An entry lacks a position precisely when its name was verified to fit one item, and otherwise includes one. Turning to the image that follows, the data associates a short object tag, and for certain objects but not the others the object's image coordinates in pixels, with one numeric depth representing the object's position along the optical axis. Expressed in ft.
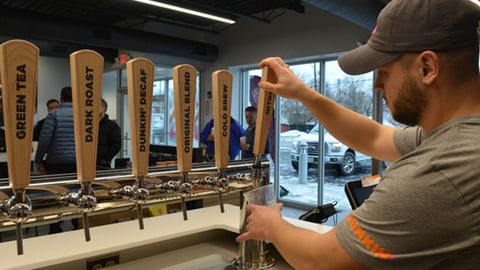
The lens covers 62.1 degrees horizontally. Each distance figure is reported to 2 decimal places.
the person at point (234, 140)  15.96
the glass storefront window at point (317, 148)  18.79
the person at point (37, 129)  14.23
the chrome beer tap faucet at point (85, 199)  2.42
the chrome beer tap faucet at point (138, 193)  2.72
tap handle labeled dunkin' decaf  2.59
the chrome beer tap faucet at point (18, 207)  2.19
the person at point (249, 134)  14.64
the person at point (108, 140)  13.20
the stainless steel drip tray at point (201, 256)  3.64
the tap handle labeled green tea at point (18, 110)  2.05
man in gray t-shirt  1.88
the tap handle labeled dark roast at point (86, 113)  2.29
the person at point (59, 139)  10.94
